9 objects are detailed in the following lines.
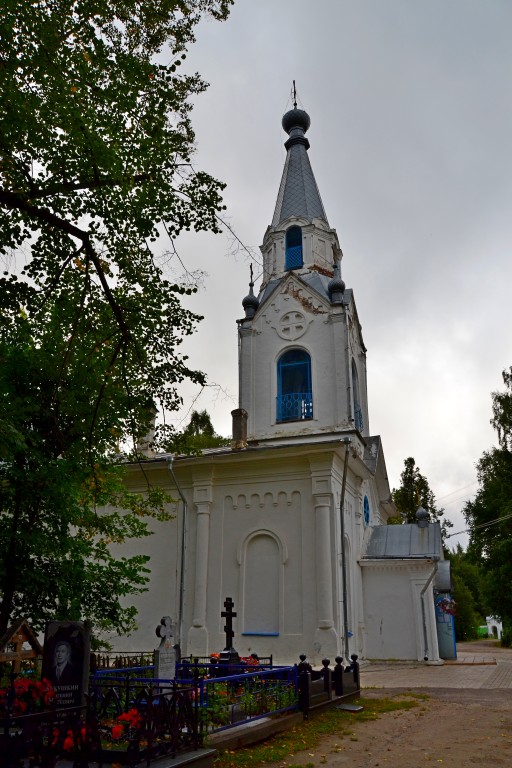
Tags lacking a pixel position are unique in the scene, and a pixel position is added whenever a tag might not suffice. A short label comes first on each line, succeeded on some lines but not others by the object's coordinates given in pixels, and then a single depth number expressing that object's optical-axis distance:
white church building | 17.06
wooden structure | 8.62
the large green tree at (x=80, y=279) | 7.51
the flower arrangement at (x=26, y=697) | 6.35
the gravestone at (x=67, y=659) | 6.92
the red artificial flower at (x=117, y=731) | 5.76
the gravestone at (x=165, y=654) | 8.45
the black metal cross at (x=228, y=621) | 13.81
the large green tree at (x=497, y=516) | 28.64
